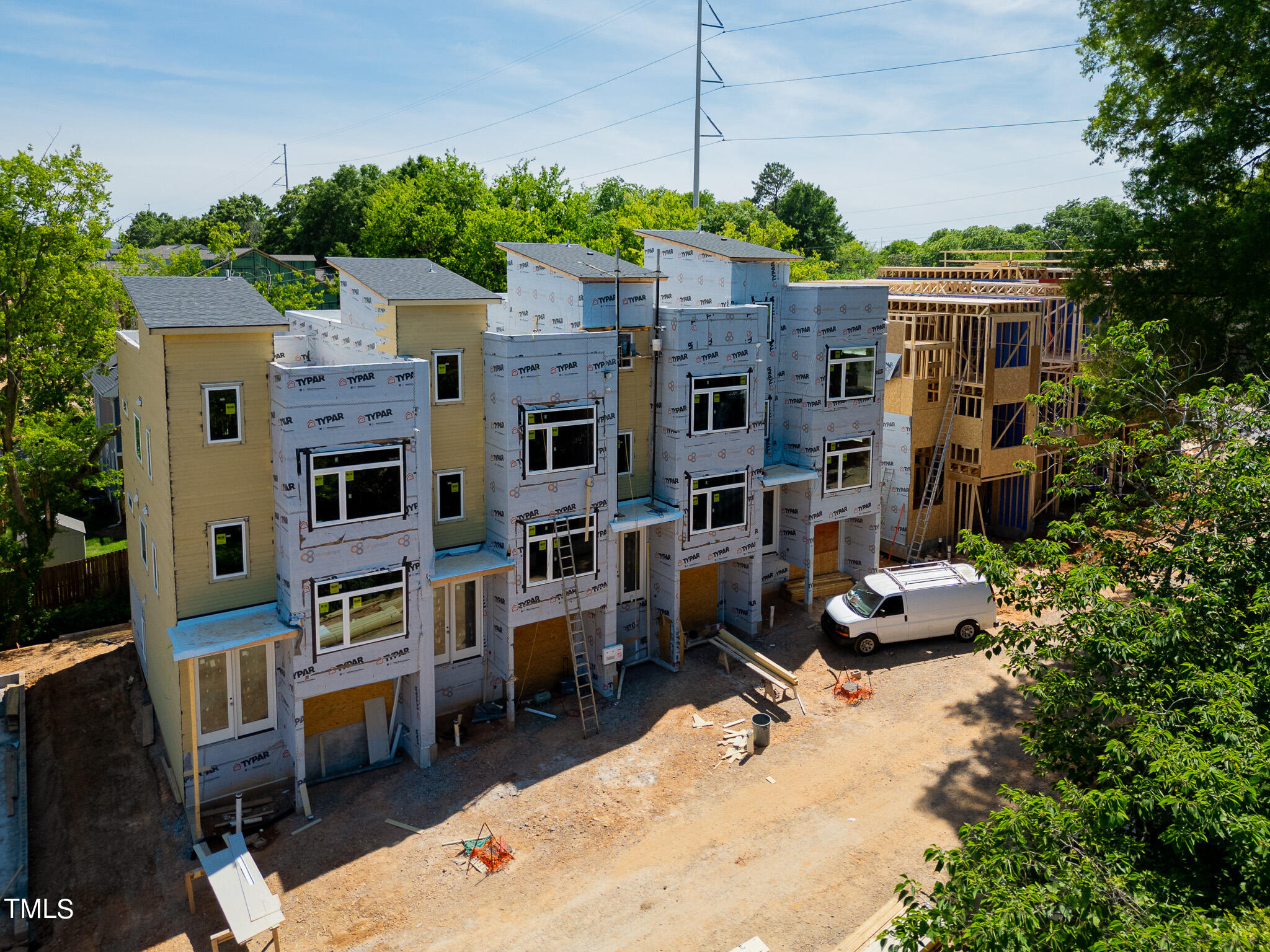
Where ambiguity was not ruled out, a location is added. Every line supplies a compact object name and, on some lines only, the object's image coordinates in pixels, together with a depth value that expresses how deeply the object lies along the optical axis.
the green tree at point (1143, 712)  8.68
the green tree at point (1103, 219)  23.83
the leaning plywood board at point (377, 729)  19.19
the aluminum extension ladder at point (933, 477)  30.48
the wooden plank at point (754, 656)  22.12
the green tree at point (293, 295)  40.34
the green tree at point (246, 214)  85.07
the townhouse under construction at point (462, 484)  17.00
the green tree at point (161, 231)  84.81
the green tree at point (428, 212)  48.56
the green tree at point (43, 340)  25.42
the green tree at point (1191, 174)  21.11
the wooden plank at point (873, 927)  13.55
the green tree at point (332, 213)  69.69
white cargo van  23.91
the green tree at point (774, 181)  100.69
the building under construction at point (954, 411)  30.14
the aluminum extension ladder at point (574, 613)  20.56
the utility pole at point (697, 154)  49.97
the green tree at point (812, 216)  85.06
